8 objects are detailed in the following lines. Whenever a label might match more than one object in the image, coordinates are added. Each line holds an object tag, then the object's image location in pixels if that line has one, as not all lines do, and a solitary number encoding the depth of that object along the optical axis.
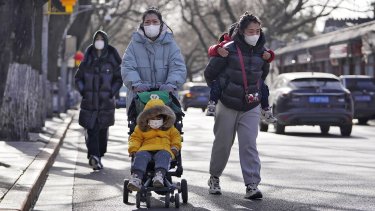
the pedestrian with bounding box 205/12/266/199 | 9.38
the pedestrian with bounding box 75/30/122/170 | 12.91
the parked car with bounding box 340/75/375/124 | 29.53
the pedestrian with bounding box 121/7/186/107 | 9.37
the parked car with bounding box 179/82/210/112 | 49.28
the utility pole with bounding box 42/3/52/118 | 26.91
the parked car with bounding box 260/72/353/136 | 21.50
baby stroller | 8.58
